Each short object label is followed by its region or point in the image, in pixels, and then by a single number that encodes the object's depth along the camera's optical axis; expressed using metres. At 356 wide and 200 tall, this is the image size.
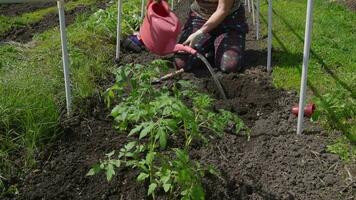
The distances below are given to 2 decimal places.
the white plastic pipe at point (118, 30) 4.08
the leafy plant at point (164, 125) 2.11
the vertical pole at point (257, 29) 4.77
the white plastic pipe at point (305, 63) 2.62
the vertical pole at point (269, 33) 3.80
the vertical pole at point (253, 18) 5.32
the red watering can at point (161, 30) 3.88
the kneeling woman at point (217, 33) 4.10
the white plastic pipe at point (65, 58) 2.77
